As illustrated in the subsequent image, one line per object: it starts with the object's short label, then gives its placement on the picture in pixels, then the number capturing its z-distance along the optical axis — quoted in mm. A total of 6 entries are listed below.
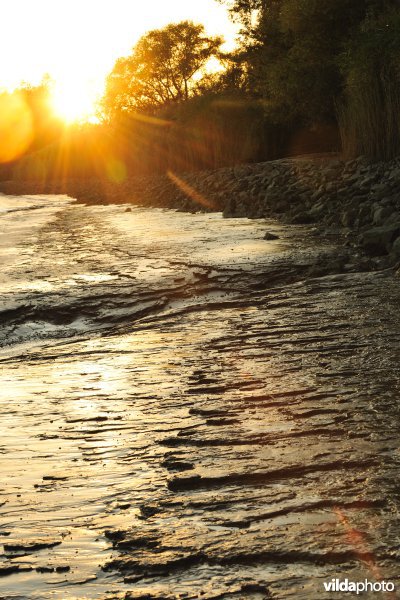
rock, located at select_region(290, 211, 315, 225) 15954
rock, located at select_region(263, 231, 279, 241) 13594
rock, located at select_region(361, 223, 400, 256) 10453
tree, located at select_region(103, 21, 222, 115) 60531
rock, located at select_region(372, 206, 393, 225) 12736
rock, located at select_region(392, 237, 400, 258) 9661
